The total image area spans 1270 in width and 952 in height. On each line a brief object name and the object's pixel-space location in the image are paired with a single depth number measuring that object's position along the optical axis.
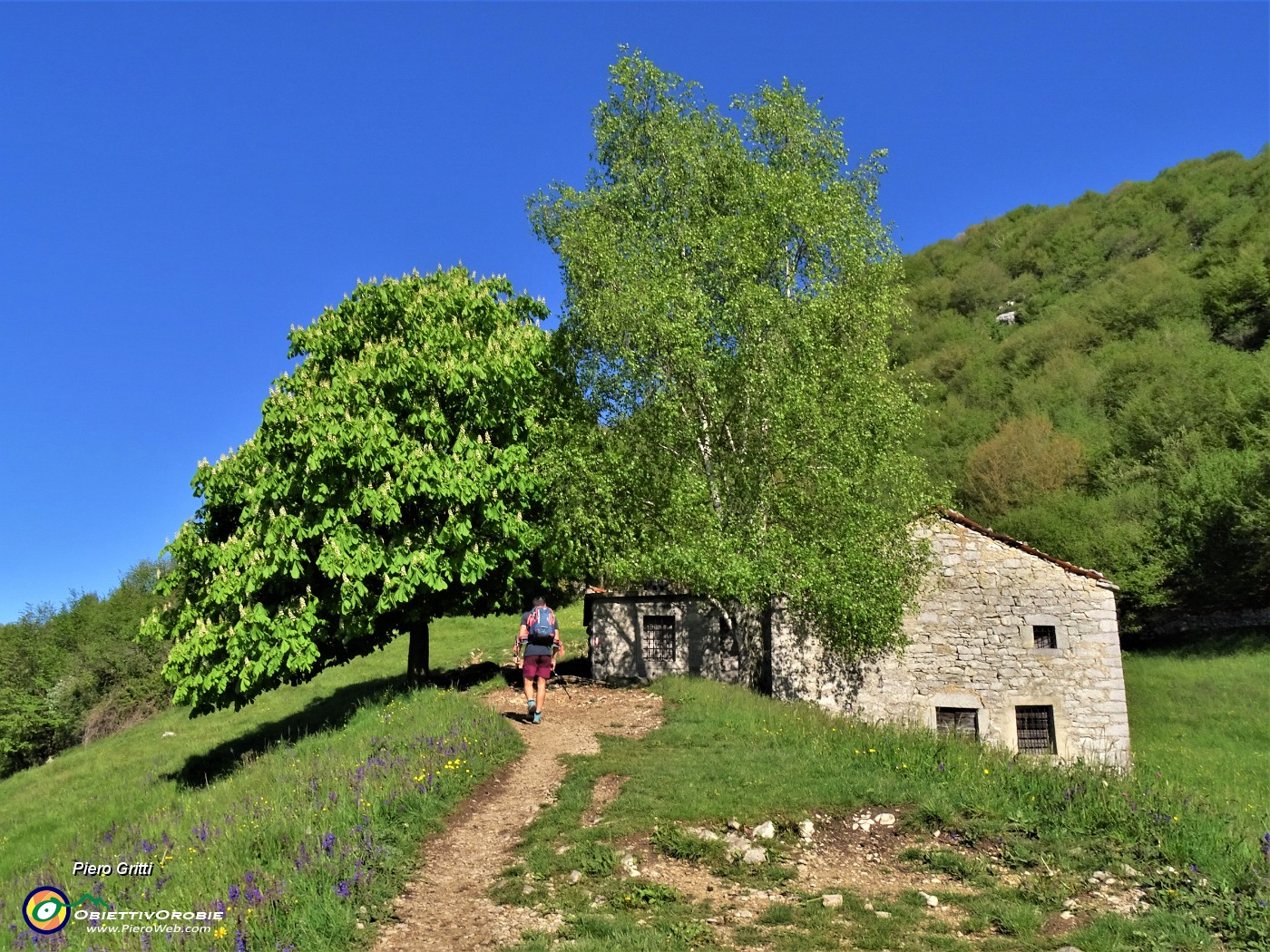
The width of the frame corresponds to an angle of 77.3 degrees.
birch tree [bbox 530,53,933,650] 17.06
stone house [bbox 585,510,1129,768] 19.83
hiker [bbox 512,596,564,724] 15.11
